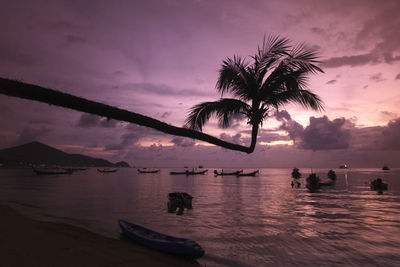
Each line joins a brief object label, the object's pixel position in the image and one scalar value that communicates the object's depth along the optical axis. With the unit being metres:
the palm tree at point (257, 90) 4.48
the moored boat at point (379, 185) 43.78
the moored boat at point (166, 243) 9.40
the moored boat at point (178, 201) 22.69
